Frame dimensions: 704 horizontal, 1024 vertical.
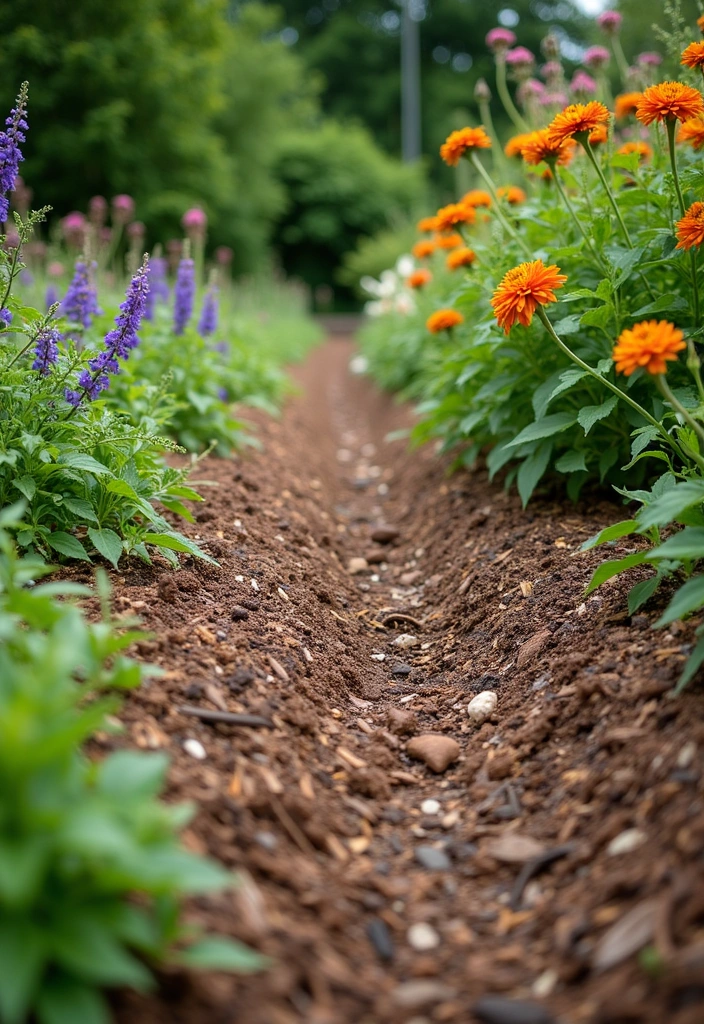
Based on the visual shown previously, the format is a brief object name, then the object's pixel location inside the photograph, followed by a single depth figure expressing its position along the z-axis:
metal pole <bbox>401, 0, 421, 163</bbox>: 20.98
